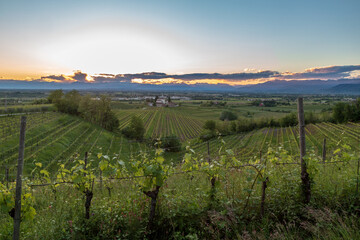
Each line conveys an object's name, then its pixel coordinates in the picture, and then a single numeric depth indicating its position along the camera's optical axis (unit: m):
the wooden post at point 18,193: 3.44
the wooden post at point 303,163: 4.38
